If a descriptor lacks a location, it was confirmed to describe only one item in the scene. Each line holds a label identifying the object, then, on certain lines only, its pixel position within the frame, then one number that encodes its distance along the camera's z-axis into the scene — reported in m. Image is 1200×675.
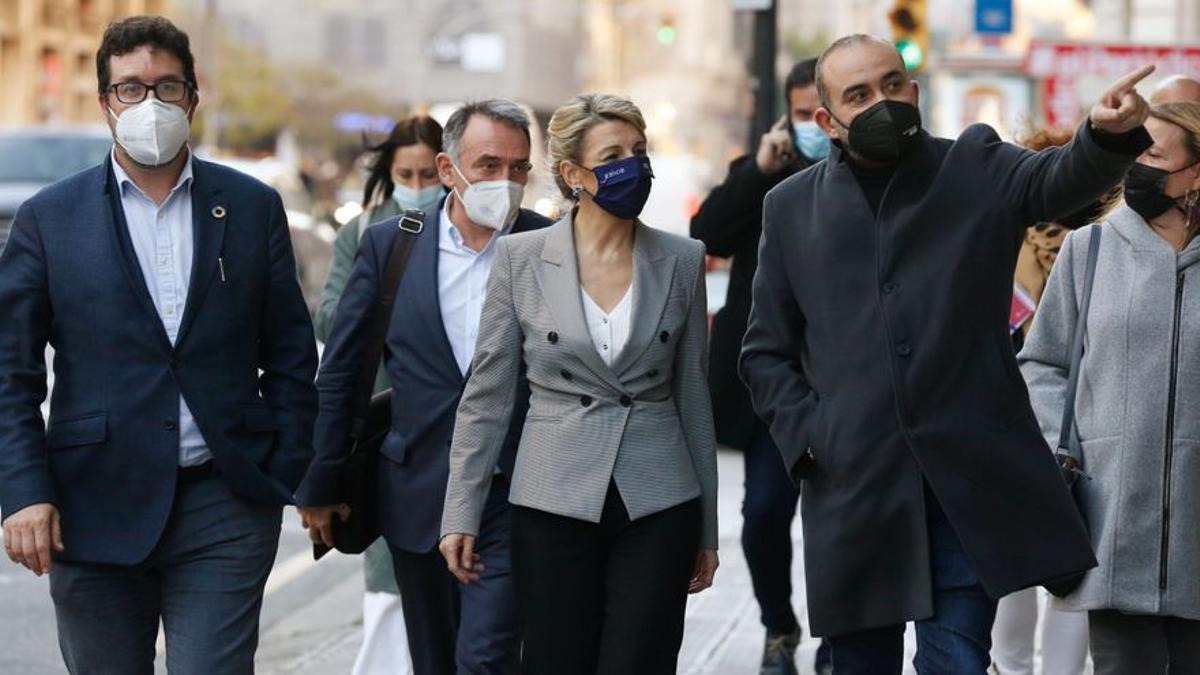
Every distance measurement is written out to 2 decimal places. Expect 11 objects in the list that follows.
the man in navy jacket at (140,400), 10.43
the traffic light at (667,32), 62.22
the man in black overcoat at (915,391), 10.16
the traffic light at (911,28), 34.28
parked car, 43.12
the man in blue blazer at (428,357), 12.24
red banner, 39.19
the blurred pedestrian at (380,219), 14.51
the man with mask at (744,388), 15.21
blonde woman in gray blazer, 10.51
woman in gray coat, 10.91
